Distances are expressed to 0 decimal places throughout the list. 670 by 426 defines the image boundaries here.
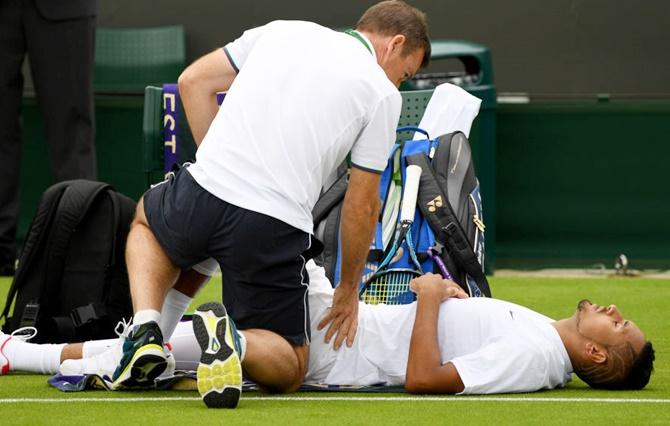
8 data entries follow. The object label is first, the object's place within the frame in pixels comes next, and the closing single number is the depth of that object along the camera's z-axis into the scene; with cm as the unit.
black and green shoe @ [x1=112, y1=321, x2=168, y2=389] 952
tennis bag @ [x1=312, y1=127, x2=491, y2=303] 1195
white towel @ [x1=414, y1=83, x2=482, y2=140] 1370
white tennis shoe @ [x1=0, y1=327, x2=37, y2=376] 1108
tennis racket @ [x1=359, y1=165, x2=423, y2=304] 1178
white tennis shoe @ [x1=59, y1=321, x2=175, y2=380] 1027
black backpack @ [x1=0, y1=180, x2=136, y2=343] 1177
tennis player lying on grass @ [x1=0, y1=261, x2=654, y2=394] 998
